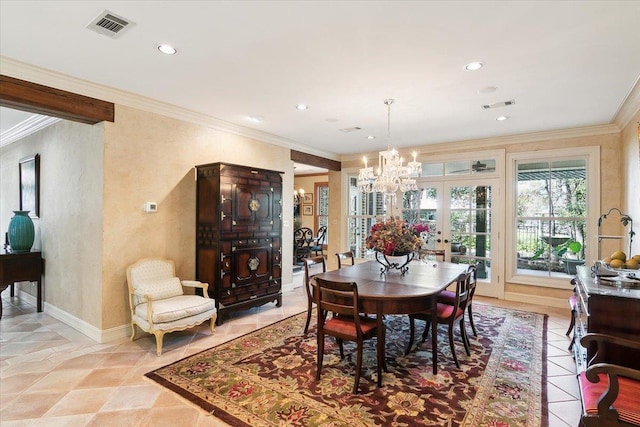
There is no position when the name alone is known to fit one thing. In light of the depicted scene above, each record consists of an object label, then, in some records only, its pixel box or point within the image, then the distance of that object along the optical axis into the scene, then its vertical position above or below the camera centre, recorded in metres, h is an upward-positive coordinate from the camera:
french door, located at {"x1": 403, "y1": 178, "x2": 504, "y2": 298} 5.43 -0.13
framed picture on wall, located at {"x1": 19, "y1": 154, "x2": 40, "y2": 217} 4.59 +0.44
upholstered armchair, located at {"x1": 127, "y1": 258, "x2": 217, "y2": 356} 3.16 -0.96
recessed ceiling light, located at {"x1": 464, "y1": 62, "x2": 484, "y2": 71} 2.76 +1.32
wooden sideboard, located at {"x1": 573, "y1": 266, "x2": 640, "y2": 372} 1.93 -0.63
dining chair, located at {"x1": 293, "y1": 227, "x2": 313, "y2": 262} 8.87 -0.81
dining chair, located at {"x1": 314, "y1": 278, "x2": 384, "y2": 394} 2.49 -0.92
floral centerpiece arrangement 3.38 -0.25
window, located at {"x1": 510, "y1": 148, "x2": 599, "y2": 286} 4.84 +0.05
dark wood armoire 3.98 -0.27
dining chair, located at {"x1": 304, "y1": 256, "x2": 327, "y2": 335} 3.39 -0.71
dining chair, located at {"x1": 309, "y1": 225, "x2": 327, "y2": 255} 9.00 -0.83
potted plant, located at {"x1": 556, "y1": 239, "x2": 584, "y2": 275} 4.88 -0.64
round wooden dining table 2.52 -0.63
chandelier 3.76 +0.48
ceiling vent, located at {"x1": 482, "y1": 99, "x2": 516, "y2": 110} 3.72 +1.33
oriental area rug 2.20 -1.39
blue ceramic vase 4.32 -0.25
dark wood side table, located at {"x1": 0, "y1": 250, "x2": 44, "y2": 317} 4.16 -0.74
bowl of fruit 2.63 -0.39
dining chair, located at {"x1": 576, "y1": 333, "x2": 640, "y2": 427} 1.45 -0.93
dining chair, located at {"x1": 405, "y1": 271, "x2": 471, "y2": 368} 2.88 -0.94
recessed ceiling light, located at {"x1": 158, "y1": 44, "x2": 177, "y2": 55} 2.54 +1.35
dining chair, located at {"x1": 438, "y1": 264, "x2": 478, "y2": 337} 3.28 -0.89
